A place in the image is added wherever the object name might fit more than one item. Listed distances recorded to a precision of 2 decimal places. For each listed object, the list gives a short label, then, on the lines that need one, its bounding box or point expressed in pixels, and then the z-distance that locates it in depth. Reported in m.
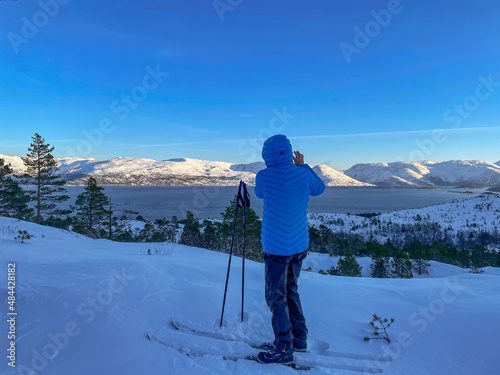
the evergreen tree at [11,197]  28.83
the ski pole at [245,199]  3.55
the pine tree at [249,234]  27.14
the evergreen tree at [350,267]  26.94
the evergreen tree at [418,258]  35.34
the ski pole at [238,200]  3.17
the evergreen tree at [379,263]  33.94
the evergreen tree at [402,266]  29.14
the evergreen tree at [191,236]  30.60
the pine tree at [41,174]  27.03
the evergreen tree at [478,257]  37.47
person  2.79
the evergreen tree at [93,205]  29.88
